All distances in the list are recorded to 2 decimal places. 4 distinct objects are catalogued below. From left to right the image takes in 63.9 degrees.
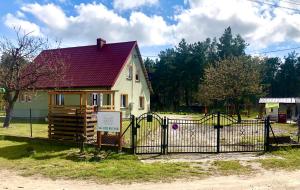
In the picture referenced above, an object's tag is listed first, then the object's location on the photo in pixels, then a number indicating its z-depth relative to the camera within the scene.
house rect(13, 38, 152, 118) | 19.47
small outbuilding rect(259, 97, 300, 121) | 20.84
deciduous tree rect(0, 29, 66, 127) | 14.66
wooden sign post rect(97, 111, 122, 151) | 8.44
